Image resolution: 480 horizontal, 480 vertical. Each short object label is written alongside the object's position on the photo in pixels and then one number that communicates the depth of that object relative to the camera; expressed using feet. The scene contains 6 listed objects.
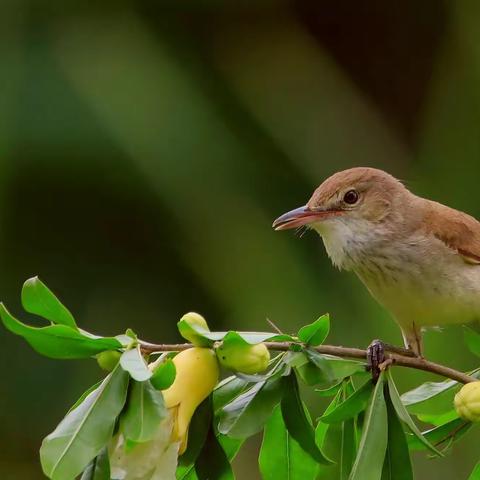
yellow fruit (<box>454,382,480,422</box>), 11.12
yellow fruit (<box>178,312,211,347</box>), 11.03
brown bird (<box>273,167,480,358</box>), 11.79
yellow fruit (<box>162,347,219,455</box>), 11.01
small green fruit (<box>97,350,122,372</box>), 11.01
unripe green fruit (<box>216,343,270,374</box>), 11.03
